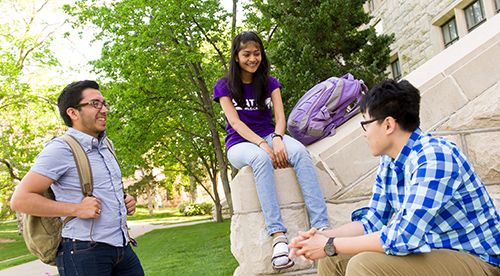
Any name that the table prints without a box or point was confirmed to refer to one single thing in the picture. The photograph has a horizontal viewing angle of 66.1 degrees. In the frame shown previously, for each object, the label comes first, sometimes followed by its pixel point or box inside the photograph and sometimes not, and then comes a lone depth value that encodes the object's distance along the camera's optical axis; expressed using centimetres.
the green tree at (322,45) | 745
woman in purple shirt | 296
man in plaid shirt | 168
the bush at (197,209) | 2800
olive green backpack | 210
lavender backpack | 371
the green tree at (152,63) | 1072
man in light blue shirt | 205
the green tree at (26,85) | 1667
